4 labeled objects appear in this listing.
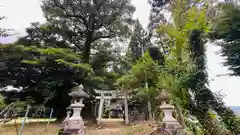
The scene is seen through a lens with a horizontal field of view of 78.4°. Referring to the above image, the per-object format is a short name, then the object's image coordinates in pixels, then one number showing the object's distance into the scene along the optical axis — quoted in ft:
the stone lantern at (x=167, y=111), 11.64
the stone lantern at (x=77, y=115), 12.24
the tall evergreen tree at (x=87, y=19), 30.73
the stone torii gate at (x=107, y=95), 27.69
